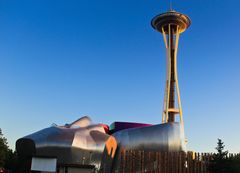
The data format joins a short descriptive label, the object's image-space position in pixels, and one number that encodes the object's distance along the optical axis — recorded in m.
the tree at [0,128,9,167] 41.72
